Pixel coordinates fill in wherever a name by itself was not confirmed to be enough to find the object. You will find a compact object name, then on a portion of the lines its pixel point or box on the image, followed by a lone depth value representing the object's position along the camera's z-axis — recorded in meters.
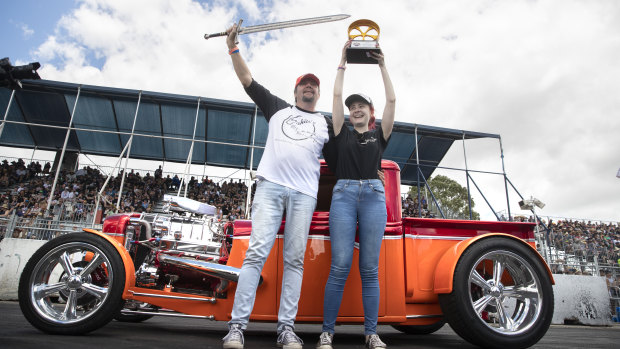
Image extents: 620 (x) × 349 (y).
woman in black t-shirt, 2.36
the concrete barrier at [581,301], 9.00
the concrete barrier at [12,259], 7.61
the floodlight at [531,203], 12.80
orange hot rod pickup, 2.49
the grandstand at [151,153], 11.14
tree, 31.89
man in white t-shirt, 2.27
